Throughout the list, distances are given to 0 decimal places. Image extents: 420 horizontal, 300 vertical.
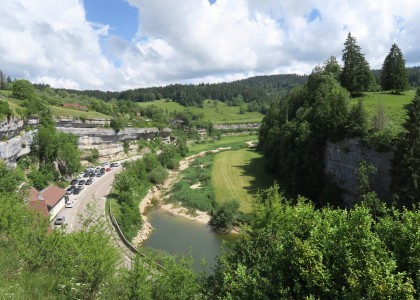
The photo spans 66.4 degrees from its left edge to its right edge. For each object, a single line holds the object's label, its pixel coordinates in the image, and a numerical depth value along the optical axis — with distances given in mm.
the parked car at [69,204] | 41047
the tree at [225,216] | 41906
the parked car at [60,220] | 34769
